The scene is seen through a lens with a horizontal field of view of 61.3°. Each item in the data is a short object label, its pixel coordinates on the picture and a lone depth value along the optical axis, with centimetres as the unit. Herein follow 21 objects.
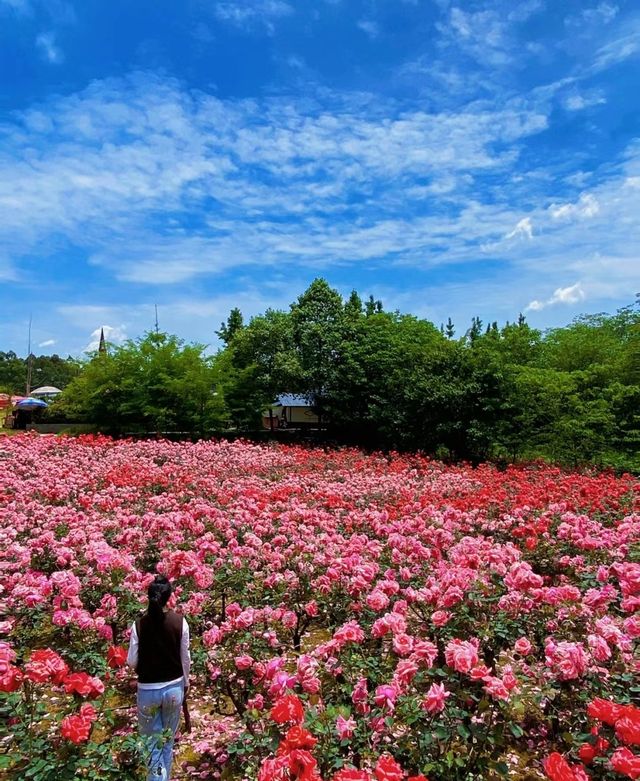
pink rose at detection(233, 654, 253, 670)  271
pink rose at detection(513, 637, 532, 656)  251
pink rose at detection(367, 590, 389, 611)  289
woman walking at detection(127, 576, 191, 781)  272
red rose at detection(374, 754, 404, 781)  173
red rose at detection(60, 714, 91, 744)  204
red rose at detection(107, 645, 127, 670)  270
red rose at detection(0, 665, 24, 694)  217
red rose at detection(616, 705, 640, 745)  175
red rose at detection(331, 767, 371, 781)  167
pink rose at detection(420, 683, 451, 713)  205
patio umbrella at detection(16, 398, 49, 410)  2433
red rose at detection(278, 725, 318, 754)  179
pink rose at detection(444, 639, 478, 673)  213
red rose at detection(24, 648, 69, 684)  225
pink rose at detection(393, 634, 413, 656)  236
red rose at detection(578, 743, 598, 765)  192
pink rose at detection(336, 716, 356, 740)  208
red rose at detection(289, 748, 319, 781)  165
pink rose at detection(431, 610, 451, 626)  275
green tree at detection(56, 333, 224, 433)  1741
